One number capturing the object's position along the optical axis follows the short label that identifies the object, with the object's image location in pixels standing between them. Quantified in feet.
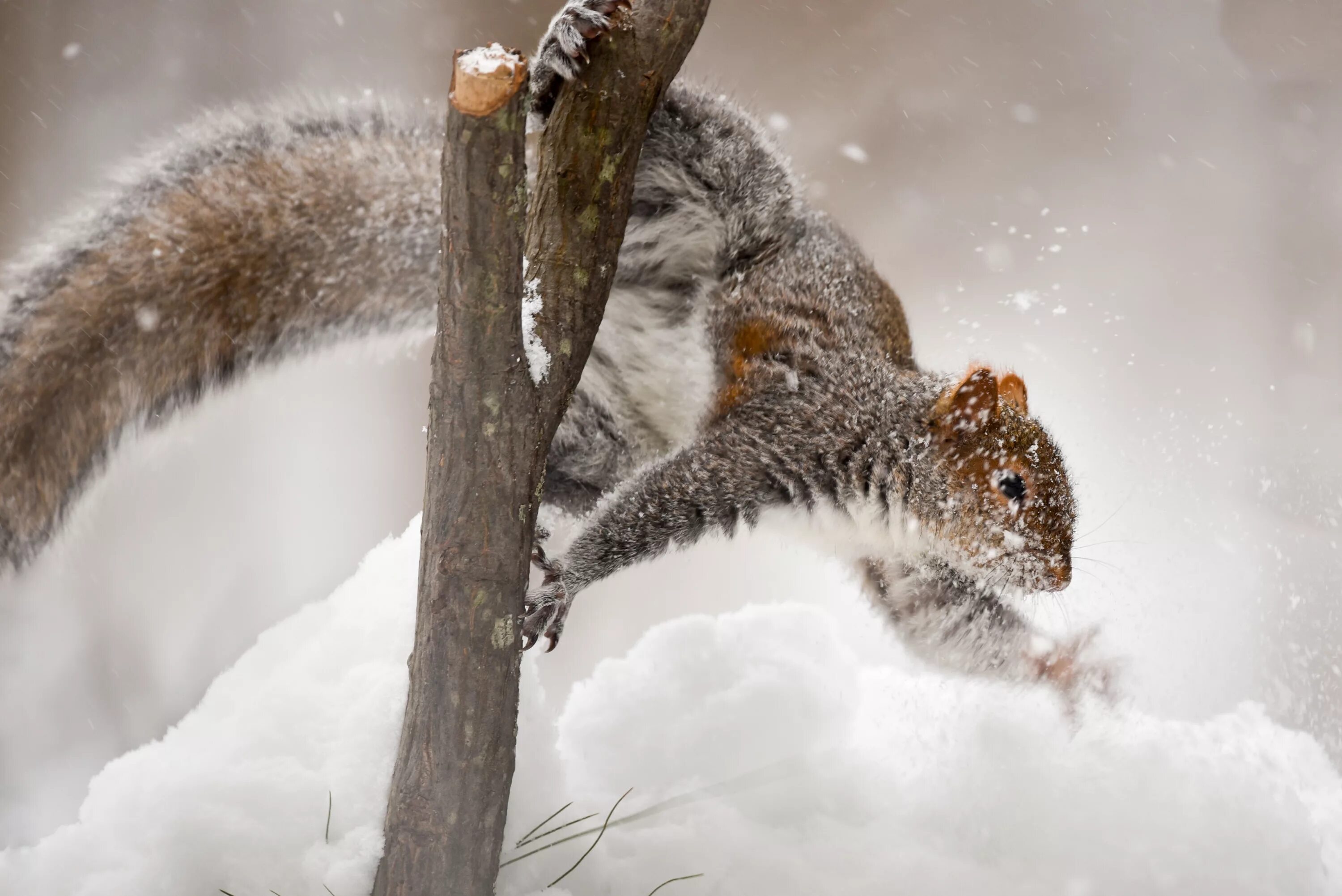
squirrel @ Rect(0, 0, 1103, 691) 15.52
